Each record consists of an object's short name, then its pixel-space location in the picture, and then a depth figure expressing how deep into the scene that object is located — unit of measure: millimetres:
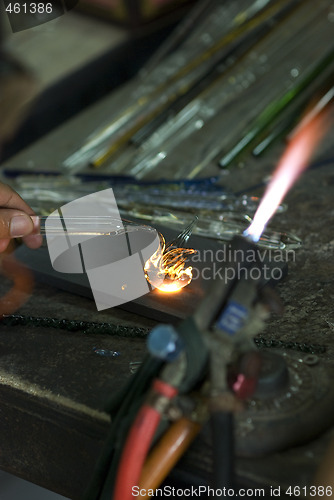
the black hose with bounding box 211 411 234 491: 701
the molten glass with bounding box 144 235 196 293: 924
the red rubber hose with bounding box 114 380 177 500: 687
